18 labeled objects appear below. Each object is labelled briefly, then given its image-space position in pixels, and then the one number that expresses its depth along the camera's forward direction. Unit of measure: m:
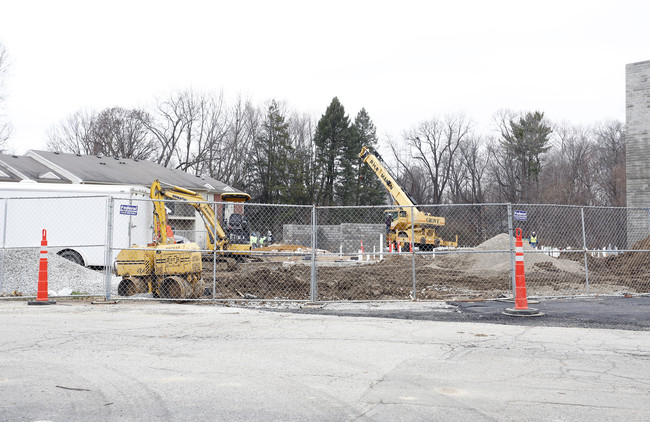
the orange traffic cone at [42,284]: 10.64
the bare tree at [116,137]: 60.69
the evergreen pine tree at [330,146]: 59.97
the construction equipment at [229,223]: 14.20
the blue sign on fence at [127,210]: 12.42
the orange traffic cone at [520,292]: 9.48
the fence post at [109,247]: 11.23
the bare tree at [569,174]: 56.81
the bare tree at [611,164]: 53.28
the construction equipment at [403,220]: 28.16
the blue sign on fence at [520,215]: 11.02
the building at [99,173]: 31.57
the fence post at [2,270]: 12.57
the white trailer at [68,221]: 17.62
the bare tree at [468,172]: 66.06
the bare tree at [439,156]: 66.69
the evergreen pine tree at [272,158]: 58.31
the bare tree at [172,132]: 59.69
